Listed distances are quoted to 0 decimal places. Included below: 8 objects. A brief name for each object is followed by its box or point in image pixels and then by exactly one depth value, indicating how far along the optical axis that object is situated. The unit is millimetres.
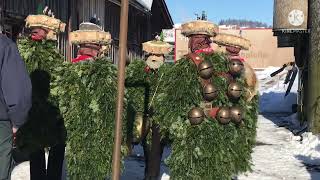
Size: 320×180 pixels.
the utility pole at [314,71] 10602
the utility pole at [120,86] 3525
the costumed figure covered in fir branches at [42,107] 5051
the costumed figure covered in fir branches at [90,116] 4711
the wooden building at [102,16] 8375
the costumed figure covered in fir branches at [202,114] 4797
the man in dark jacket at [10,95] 3697
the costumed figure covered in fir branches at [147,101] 5992
